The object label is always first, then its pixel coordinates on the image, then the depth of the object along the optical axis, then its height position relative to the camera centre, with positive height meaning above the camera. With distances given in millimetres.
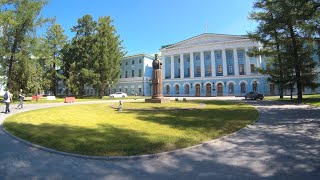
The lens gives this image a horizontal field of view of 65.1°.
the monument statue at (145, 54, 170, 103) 25948 +1176
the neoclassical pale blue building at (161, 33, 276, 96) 57844 +6156
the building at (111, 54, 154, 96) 72000 +5379
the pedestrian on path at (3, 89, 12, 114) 18553 -173
